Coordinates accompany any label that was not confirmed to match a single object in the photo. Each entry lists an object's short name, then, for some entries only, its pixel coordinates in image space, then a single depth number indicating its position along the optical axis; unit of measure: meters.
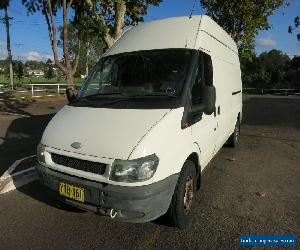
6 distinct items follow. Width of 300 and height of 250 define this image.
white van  2.59
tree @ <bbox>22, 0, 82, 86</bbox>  8.71
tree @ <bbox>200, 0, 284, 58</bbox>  20.16
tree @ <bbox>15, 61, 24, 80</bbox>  40.59
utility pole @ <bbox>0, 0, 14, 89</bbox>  23.69
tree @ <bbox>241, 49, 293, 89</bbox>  35.36
